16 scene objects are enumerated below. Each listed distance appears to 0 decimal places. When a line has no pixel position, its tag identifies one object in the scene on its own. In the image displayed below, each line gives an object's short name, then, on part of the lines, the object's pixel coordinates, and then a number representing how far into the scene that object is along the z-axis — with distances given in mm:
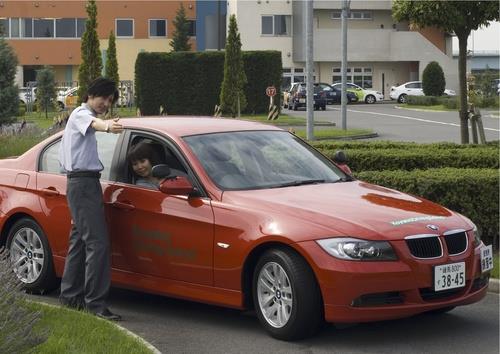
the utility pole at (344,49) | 32125
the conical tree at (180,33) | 68438
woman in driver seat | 7891
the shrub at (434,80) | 62031
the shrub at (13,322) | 5059
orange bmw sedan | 6629
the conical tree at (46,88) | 48375
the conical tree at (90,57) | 36625
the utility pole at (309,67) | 21906
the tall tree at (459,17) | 17109
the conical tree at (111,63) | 41750
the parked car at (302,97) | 54188
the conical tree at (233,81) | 39875
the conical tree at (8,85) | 30953
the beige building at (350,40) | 69562
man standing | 7617
